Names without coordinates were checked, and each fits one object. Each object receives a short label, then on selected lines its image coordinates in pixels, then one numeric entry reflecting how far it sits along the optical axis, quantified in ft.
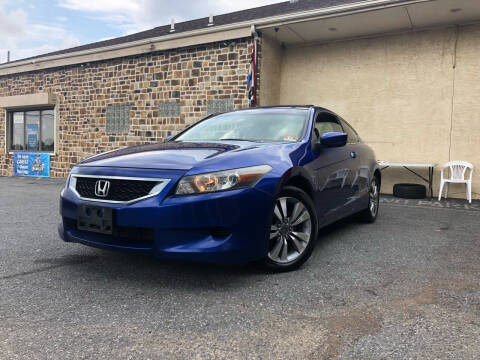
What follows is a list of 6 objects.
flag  33.17
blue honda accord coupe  9.07
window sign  50.90
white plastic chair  28.19
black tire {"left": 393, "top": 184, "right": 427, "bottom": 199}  29.91
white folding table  29.66
